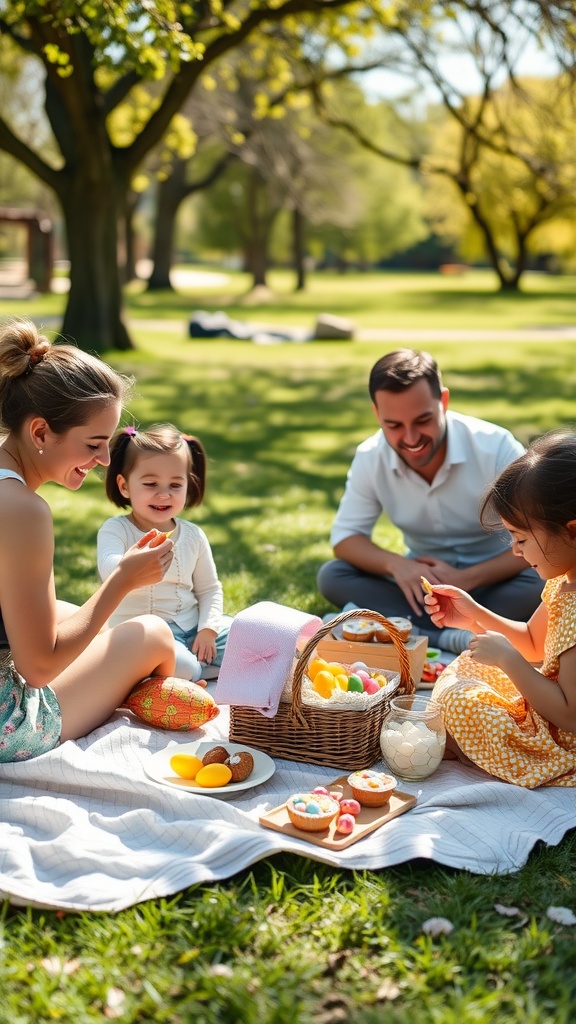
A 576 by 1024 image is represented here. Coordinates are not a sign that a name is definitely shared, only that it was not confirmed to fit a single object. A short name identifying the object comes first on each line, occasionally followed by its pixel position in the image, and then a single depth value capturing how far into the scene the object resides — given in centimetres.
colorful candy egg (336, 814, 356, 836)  311
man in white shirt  474
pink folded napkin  362
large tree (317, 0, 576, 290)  930
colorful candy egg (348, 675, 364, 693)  377
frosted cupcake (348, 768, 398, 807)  328
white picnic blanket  286
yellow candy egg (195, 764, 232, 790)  337
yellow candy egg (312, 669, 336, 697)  371
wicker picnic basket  359
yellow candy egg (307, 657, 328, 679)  390
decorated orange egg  389
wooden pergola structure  2836
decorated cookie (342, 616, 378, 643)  439
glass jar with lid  351
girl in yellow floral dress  335
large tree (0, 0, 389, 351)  1112
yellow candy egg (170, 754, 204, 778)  346
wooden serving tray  306
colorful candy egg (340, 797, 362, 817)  321
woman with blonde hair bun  311
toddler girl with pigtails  437
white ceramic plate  334
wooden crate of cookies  428
